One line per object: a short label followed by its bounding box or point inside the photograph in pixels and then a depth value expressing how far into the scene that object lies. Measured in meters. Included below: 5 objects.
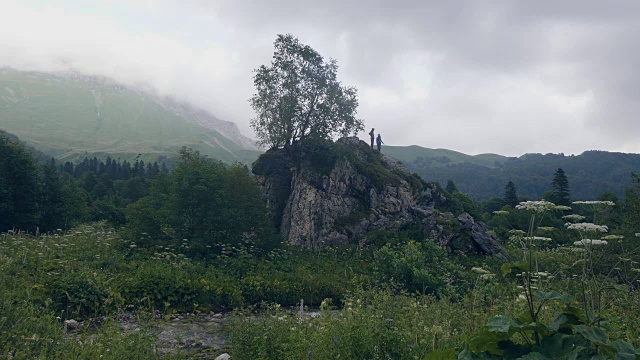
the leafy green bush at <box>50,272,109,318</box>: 11.26
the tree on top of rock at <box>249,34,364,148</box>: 27.95
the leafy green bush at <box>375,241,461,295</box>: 13.62
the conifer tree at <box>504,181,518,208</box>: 68.00
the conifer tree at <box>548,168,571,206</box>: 56.65
